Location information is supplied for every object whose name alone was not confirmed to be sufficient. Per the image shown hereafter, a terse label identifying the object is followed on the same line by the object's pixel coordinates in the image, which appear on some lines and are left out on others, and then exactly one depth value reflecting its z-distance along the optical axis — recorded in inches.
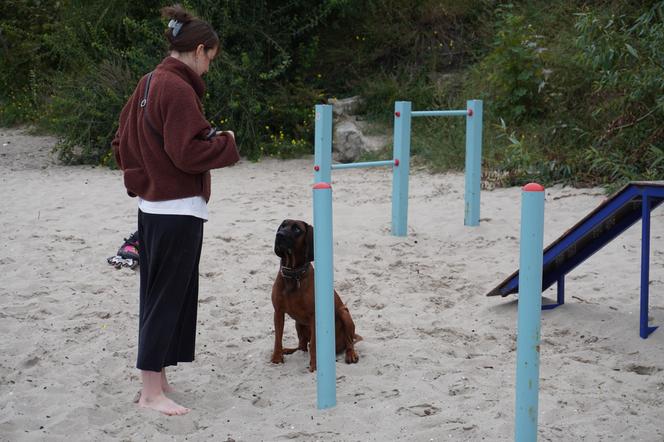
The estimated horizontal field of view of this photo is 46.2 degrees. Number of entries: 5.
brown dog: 148.4
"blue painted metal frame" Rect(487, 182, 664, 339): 159.2
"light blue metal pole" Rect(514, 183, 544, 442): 105.5
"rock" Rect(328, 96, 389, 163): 433.7
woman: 124.9
